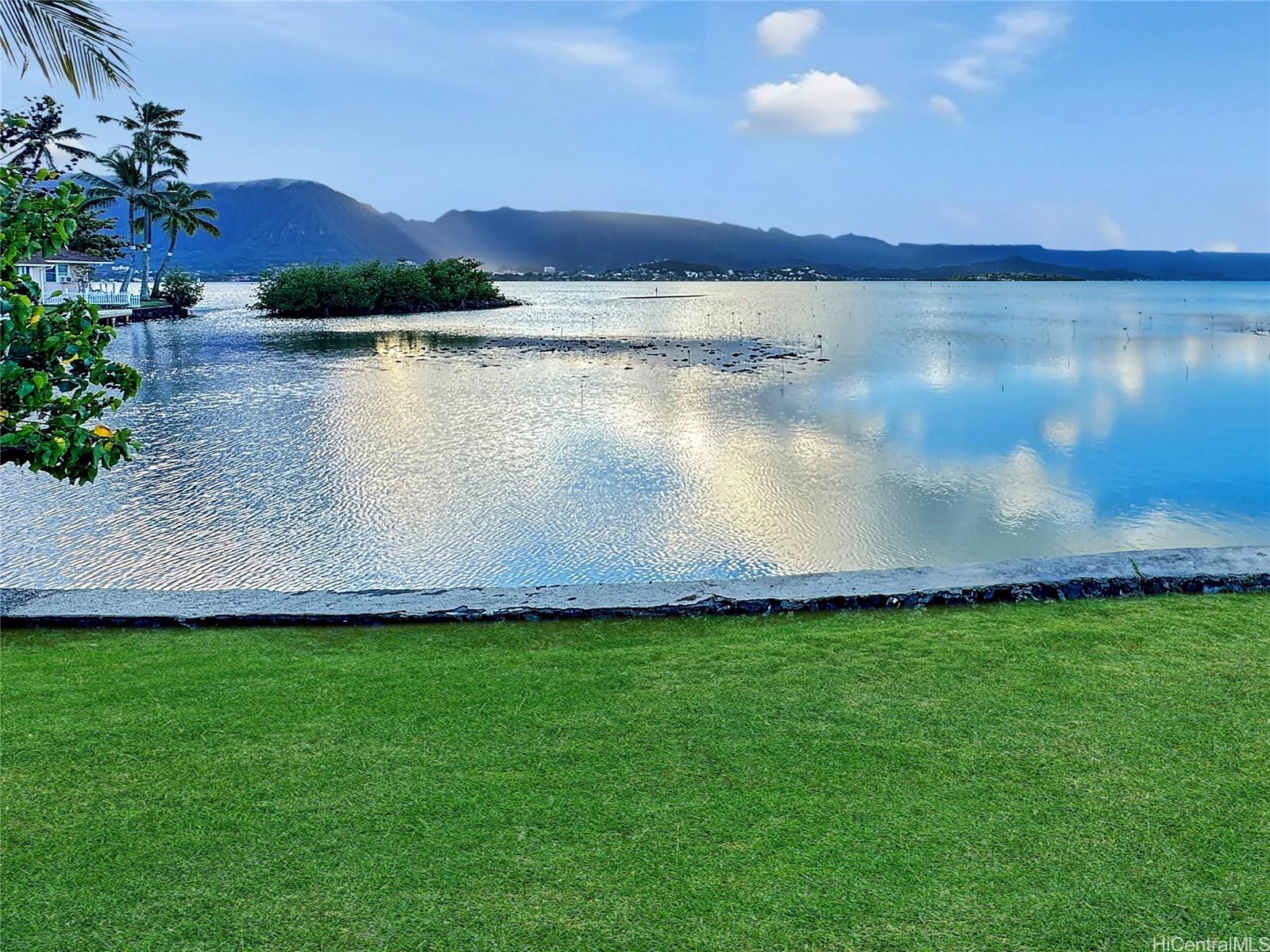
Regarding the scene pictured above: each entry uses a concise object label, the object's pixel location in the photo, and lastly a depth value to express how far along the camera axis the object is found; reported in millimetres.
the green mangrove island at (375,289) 47125
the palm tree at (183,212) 46531
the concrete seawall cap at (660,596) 5156
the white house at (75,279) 43938
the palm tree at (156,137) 45625
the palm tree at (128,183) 45250
